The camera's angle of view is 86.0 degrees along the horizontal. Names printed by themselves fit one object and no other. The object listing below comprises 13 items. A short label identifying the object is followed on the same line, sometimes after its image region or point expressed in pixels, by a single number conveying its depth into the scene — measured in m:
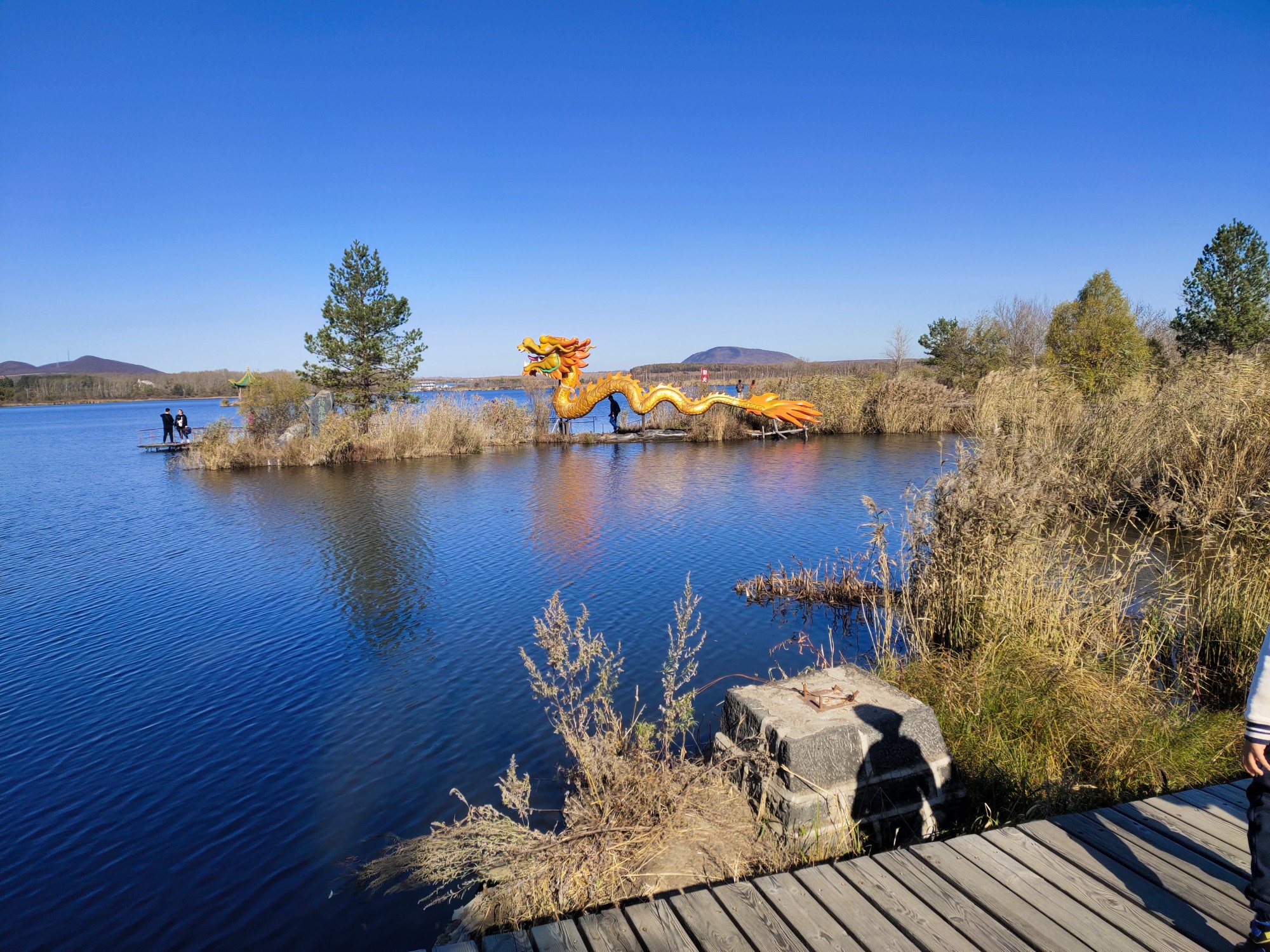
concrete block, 3.97
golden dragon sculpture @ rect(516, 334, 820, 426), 29.06
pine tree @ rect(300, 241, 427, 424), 28.62
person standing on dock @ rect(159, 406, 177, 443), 34.19
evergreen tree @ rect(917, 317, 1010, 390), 40.59
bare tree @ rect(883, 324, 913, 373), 52.84
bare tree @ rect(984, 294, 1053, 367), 44.03
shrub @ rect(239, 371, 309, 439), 28.73
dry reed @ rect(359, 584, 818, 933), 3.61
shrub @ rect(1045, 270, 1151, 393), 29.16
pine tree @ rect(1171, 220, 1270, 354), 33.34
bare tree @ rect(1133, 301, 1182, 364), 32.28
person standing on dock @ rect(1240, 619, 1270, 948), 2.35
